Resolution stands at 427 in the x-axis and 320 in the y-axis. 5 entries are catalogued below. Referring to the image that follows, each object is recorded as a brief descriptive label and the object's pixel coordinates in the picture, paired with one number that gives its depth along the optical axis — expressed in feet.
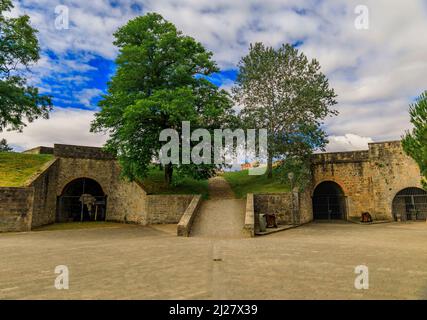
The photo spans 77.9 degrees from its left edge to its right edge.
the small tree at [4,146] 128.10
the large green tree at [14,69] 56.95
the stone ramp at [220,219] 40.86
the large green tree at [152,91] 56.37
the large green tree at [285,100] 73.00
